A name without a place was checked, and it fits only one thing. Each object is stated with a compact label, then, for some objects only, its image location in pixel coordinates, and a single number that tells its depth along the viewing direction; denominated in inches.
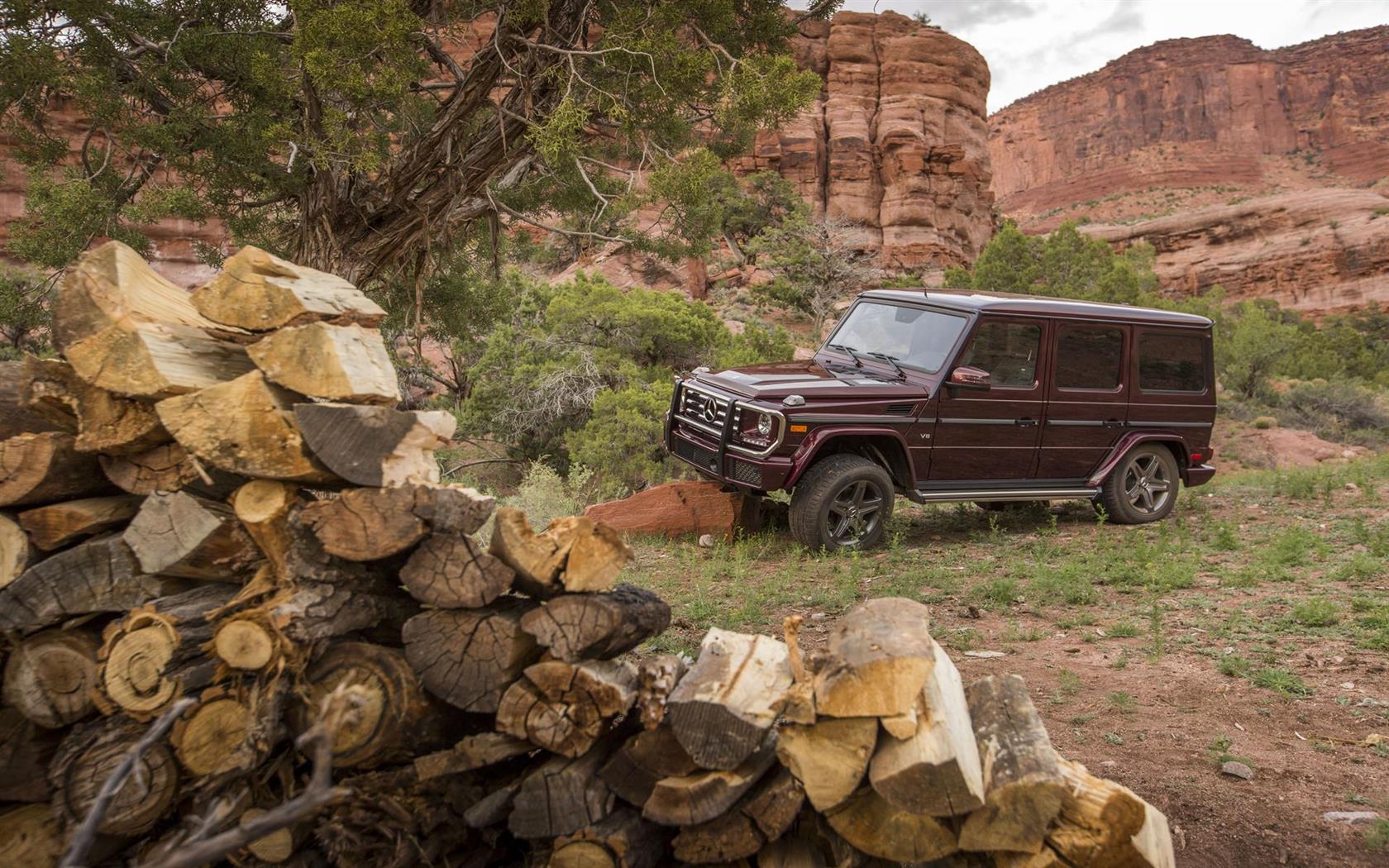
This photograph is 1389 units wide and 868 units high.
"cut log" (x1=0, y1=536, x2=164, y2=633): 103.6
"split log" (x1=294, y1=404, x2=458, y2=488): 100.7
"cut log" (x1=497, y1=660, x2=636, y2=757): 99.3
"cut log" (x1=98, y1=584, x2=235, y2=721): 98.7
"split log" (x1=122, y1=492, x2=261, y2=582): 104.6
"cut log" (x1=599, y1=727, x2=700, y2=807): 99.0
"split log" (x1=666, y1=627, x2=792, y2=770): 94.6
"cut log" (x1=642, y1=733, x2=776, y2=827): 95.1
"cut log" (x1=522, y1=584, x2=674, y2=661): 101.3
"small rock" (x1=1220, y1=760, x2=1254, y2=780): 128.0
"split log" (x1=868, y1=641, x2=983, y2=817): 87.7
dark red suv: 258.7
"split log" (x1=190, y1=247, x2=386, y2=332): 111.9
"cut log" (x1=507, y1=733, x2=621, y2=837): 98.5
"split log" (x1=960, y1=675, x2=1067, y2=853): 89.4
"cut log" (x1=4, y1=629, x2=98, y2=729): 102.3
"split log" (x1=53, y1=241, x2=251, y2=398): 104.2
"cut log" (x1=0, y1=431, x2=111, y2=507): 106.7
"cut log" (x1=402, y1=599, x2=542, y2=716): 102.1
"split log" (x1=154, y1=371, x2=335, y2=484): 101.4
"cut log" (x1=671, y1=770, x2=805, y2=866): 96.7
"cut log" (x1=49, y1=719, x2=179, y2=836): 96.2
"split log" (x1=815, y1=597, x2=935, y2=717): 91.1
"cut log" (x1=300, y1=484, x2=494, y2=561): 99.8
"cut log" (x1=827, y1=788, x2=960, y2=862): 93.0
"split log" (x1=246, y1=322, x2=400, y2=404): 104.9
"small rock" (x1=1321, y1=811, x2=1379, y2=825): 115.2
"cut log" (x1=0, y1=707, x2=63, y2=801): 104.6
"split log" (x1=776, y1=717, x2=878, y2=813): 93.4
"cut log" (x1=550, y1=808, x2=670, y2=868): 97.6
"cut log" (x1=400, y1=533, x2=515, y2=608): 101.8
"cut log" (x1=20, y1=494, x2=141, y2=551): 107.2
